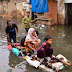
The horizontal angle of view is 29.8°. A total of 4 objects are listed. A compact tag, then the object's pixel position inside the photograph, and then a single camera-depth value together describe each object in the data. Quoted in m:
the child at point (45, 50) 4.27
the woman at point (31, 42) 5.14
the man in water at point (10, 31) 5.90
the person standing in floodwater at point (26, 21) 7.83
